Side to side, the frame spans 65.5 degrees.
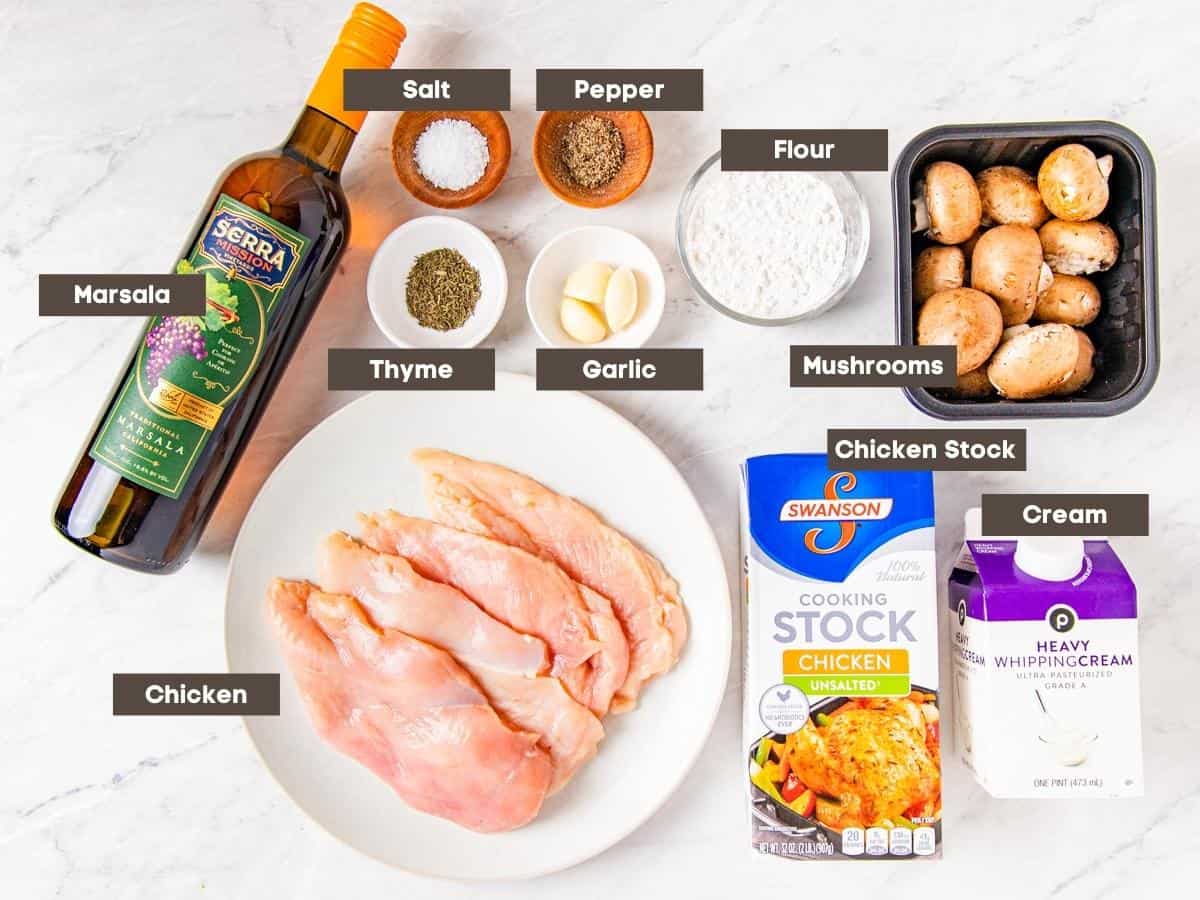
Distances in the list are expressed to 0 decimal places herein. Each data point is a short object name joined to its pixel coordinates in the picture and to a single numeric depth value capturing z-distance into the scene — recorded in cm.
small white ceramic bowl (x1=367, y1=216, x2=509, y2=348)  126
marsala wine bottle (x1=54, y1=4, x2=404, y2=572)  115
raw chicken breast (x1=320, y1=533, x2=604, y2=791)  126
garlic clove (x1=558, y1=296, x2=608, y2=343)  126
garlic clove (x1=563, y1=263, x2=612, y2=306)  126
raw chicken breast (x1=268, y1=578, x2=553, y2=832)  124
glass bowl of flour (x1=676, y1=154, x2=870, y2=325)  125
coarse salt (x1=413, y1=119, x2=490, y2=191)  125
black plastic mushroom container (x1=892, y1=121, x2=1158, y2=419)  117
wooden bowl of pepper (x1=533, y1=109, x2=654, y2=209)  126
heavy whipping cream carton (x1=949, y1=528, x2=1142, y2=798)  115
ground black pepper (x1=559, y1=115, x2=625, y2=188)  127
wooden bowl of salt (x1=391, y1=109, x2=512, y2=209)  125
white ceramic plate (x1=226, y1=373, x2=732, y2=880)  129
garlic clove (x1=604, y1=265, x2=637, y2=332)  126
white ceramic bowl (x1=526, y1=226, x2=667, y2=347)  127
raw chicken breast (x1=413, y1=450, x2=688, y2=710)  129
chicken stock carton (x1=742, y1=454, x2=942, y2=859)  119
